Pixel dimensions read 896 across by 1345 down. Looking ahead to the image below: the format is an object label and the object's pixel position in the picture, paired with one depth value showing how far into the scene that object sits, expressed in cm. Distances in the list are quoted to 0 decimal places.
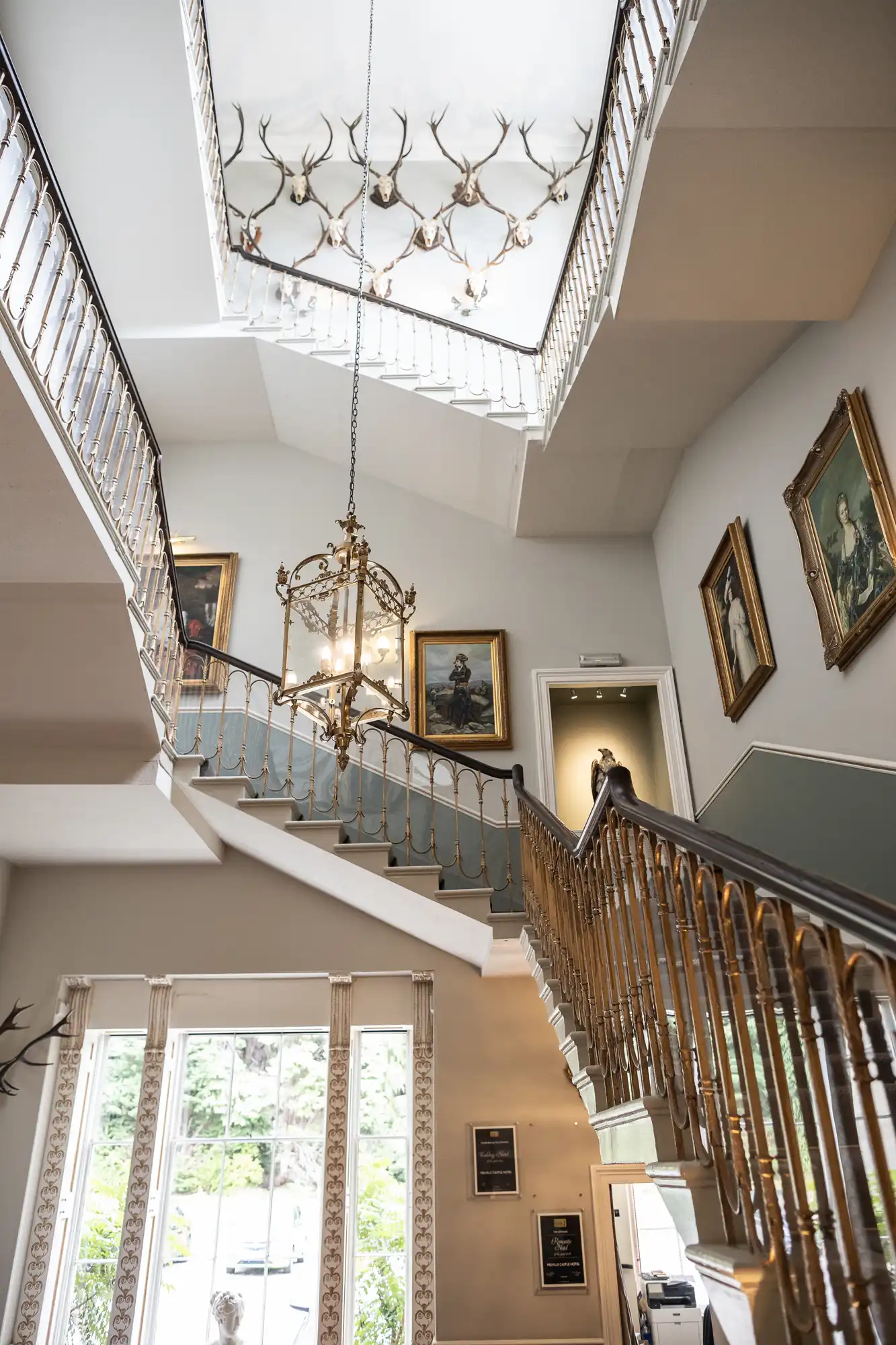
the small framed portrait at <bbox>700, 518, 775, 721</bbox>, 559
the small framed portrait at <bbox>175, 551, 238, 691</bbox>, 767
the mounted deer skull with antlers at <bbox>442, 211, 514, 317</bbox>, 910
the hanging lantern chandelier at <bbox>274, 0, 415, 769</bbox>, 427
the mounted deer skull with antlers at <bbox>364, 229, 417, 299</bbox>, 901
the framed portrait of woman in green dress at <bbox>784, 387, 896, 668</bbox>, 419
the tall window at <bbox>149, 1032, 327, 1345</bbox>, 593
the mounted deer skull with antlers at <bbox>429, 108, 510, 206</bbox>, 948
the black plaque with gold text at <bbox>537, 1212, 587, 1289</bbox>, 563
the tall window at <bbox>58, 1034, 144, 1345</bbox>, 591
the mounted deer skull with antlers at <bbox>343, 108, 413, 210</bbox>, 938
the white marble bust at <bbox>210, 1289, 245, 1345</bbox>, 583
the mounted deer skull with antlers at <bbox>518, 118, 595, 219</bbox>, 946
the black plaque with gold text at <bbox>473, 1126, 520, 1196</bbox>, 587
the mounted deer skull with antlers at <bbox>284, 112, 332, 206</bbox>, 934
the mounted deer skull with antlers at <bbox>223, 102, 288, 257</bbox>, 898
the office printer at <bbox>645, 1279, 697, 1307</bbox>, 636
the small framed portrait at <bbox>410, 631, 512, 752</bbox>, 743
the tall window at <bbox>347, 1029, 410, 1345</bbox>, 585
